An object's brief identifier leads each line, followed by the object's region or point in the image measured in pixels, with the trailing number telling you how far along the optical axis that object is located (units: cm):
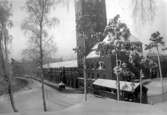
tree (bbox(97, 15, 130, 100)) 1338
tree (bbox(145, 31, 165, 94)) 2016
